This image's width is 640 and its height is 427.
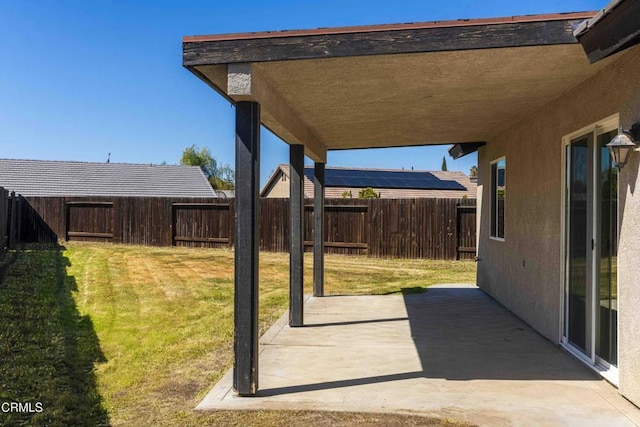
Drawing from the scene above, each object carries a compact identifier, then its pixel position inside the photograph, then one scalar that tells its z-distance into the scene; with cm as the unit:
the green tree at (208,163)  6012
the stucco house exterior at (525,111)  364
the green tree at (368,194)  2343
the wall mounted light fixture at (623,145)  369
